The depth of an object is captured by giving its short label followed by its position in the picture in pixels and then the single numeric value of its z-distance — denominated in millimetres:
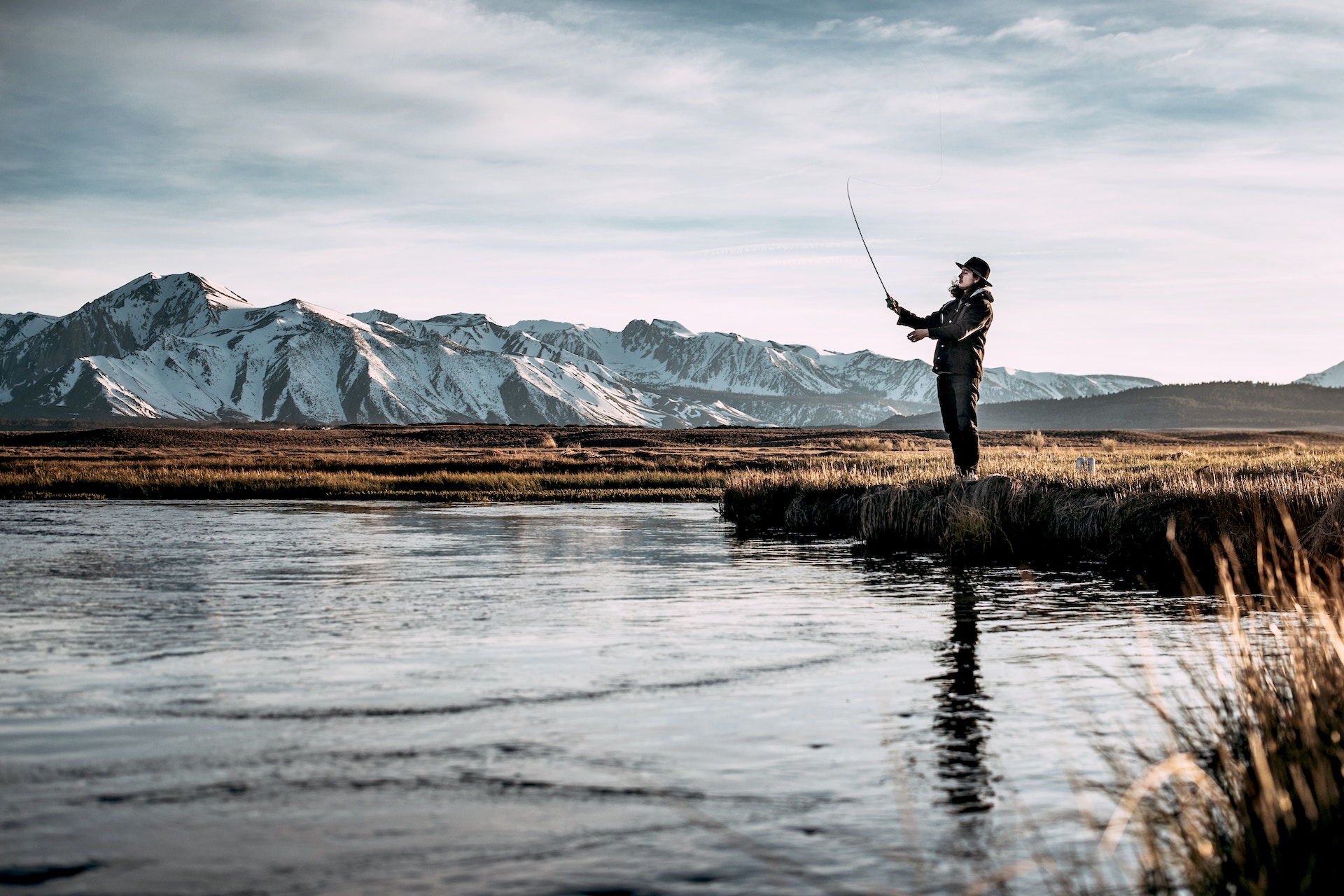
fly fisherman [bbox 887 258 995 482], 19547
